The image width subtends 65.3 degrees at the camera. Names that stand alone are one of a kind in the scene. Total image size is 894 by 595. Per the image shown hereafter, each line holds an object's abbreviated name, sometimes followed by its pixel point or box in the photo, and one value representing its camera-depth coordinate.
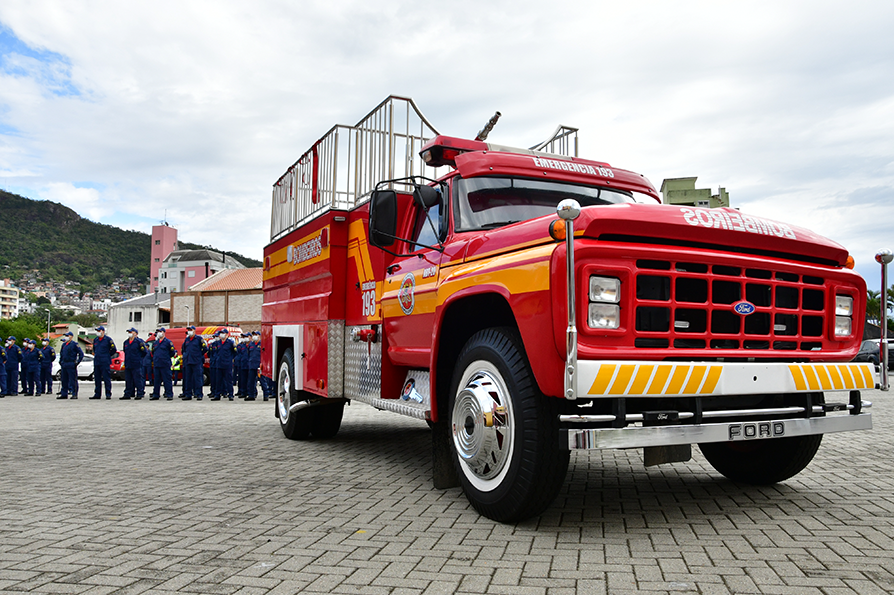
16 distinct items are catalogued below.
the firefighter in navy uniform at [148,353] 19.11
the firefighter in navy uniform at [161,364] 18.12
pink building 127.62
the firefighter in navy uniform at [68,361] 18.52
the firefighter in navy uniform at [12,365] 20.09
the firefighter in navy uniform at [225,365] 18.39
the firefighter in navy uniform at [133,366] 18.06
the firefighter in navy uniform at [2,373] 19.75
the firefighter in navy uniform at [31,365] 20.16
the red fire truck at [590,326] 3.62
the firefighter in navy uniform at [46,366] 20.50
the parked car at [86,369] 28.65
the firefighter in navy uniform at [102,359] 18.22
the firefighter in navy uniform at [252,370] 18.16
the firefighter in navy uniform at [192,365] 18.50
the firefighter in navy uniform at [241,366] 18.48
